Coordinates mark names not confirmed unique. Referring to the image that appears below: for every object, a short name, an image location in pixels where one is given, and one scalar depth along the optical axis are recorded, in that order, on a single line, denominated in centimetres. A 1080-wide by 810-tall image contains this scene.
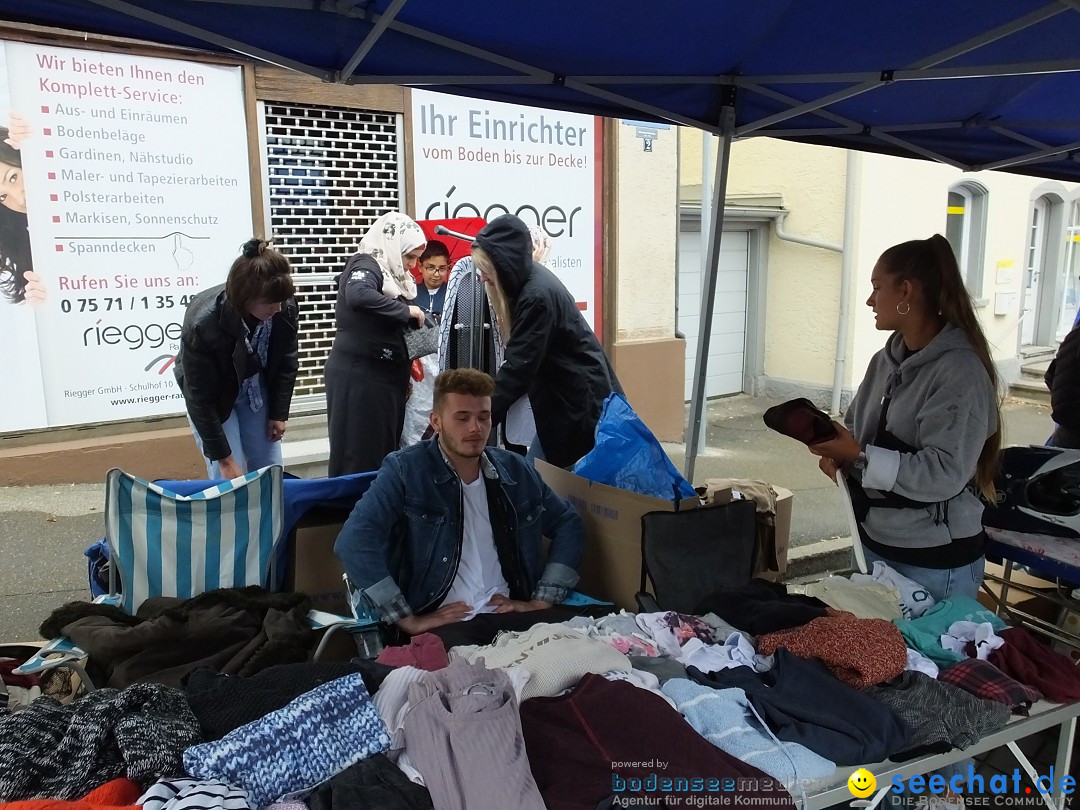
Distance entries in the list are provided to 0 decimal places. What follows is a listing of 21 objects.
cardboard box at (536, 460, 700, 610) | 323
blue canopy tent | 264
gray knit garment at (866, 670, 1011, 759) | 208
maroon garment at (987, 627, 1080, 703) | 230
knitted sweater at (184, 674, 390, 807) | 171
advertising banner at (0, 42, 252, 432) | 545
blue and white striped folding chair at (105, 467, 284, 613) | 308
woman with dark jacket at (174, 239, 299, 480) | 375
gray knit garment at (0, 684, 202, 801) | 162
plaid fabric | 221
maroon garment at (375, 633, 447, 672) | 225
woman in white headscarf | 452
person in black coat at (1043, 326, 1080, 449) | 413
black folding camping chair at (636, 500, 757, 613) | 295
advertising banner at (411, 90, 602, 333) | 701
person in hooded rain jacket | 382
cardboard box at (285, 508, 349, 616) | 344
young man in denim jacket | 291
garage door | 1020
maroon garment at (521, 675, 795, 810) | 177
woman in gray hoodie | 253
